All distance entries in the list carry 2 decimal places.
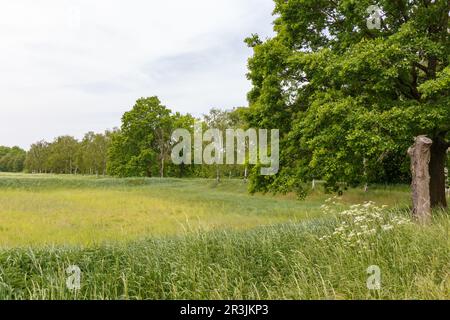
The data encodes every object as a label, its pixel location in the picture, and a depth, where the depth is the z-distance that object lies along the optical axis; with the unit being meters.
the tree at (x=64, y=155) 90.06
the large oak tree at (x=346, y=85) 12.52
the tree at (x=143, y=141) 55.00
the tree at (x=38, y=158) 98.50
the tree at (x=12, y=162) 129.38
